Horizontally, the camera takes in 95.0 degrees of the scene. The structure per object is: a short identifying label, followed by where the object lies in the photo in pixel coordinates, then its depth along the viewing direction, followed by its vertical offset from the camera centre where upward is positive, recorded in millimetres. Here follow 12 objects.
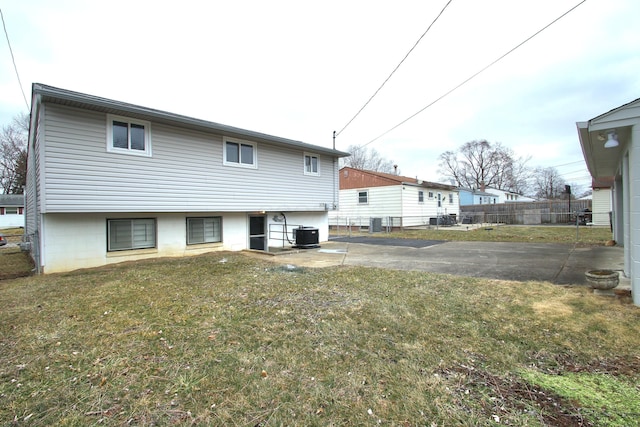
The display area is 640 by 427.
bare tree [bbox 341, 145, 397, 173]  45594 +8587
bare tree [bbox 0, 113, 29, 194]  31766 +7969
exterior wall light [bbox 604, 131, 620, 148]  4645 +1107
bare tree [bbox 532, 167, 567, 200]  56344 +5495
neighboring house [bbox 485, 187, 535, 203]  46025 +2760
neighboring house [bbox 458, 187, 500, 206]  37406 +2114
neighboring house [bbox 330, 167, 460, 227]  20562 +1183
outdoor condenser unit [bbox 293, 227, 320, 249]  11766 -900
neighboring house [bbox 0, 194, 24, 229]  32219 +1262
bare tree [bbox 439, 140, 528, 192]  51594 +8457
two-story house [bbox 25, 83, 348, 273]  7254 +1053
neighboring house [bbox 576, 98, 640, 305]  4191 +1151
